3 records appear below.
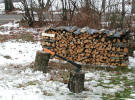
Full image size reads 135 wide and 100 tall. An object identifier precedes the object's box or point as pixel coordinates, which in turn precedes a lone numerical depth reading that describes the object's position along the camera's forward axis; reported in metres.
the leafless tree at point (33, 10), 18.48
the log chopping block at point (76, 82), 6.01
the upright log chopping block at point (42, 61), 7.83
